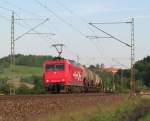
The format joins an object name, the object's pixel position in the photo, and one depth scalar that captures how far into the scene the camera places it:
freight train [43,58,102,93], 47.25
